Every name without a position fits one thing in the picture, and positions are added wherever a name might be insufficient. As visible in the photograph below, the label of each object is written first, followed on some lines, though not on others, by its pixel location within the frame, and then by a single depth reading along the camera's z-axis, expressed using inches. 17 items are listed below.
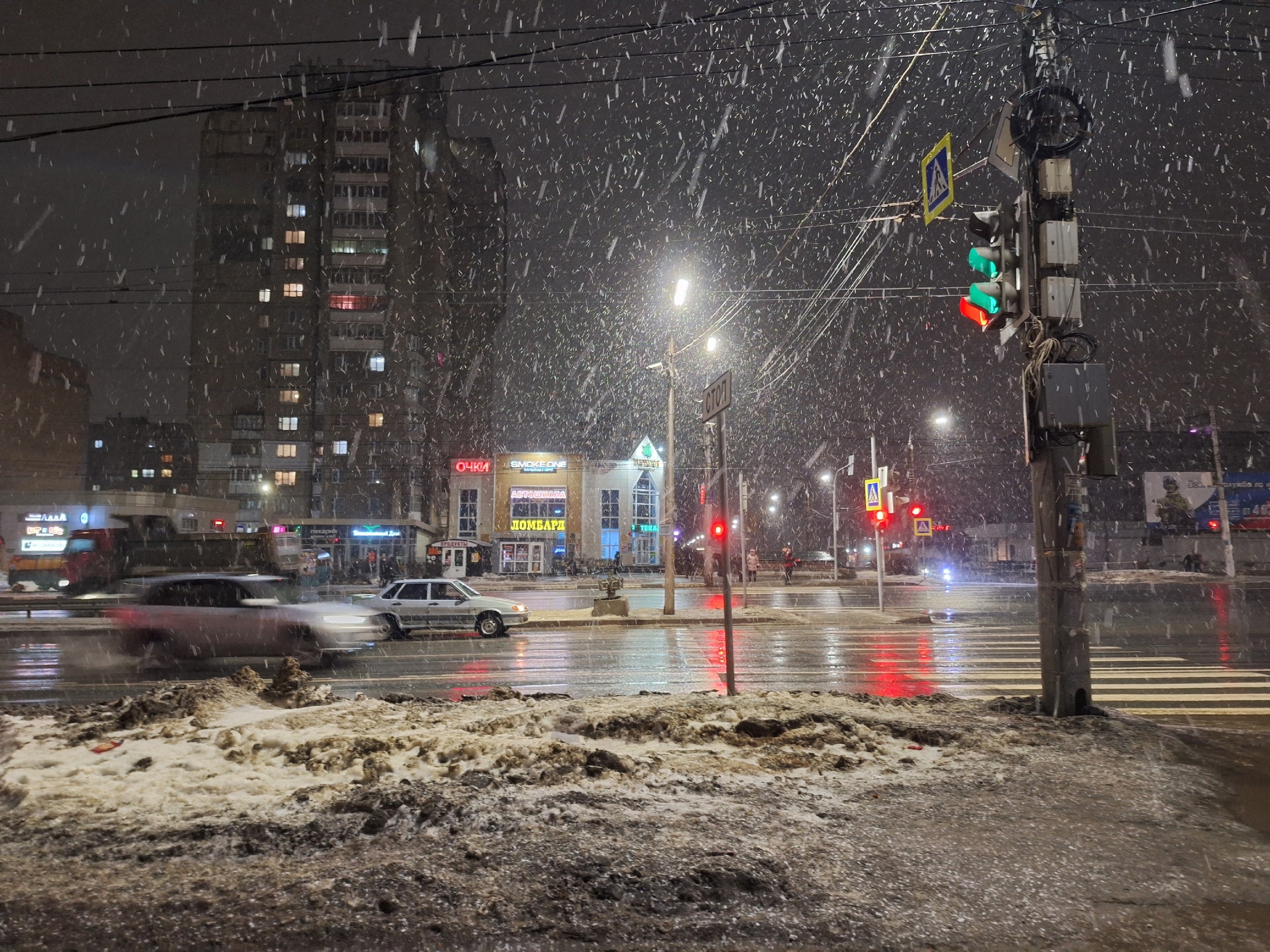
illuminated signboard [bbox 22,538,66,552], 2064.5
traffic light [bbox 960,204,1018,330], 326.6
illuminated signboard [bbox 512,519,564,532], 2583.7
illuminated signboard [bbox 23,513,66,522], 2094.0
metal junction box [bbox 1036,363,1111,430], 295.3
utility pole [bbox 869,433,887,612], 891.0
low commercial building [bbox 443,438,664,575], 2566.4
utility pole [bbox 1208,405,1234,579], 1663.4
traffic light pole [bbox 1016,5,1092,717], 297.6
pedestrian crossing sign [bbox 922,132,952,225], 418.6
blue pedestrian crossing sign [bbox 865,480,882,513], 946.7
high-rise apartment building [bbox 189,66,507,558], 3090.6
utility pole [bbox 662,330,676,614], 893.8
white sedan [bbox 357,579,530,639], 741.3
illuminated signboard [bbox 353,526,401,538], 2433.6
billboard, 2315.5
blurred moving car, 488.1
